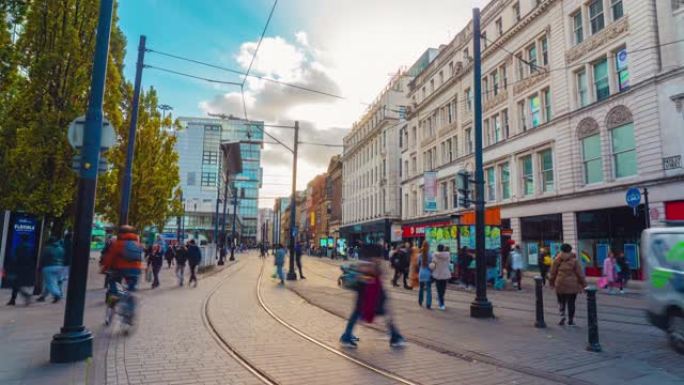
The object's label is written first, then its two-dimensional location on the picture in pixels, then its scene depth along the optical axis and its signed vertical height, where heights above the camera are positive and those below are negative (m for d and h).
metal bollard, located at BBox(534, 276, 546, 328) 9.40 -1.21
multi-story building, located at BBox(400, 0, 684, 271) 19.62 +7.15
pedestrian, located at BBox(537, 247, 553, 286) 20.28 -0.45
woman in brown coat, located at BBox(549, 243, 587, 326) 9.53 -0.56
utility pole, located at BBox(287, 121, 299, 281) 21.88 +2.04
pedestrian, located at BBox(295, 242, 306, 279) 22.91 -0.30
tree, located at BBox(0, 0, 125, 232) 13.47 +4.21
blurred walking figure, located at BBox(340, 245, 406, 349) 7.48 -0.83
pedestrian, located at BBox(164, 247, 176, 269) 33.34 -0.56
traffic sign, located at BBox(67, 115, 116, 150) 6.57 +1.60
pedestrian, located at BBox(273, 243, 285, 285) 20.38 -0.45
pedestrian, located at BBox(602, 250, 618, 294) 17.69 -0.70
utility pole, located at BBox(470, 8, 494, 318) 10.52 +1.01
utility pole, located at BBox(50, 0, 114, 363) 6.05 +0.39
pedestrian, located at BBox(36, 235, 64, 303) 11.35 -0.45
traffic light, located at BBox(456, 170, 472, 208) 11.32 +1.61
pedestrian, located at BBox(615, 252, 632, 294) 18.34 -0.58
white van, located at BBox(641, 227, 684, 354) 7.20 -0.41
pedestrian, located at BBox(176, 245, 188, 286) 18.50 -0.50
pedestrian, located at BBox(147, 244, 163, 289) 17.56 -0.53
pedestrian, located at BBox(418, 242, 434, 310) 12.36 -0.64
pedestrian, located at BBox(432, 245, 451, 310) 12.13 -0.58
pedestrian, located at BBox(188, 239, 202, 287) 18.25 -0.33
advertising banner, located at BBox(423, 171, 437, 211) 34.06 +4.60
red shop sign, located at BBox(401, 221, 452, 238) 42.72 +1.93
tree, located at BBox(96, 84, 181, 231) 22.88 +3.97
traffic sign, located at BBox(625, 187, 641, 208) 16.20 +1.98
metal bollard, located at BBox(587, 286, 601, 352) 7.24 -1.23
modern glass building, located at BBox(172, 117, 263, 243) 97.81 +18.79
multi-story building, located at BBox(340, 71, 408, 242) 55.41 +10.42
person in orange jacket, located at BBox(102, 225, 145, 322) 8.36 -0.29
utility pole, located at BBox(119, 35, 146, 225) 14.19 +3.25
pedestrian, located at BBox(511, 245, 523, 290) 19.23 -0.54
